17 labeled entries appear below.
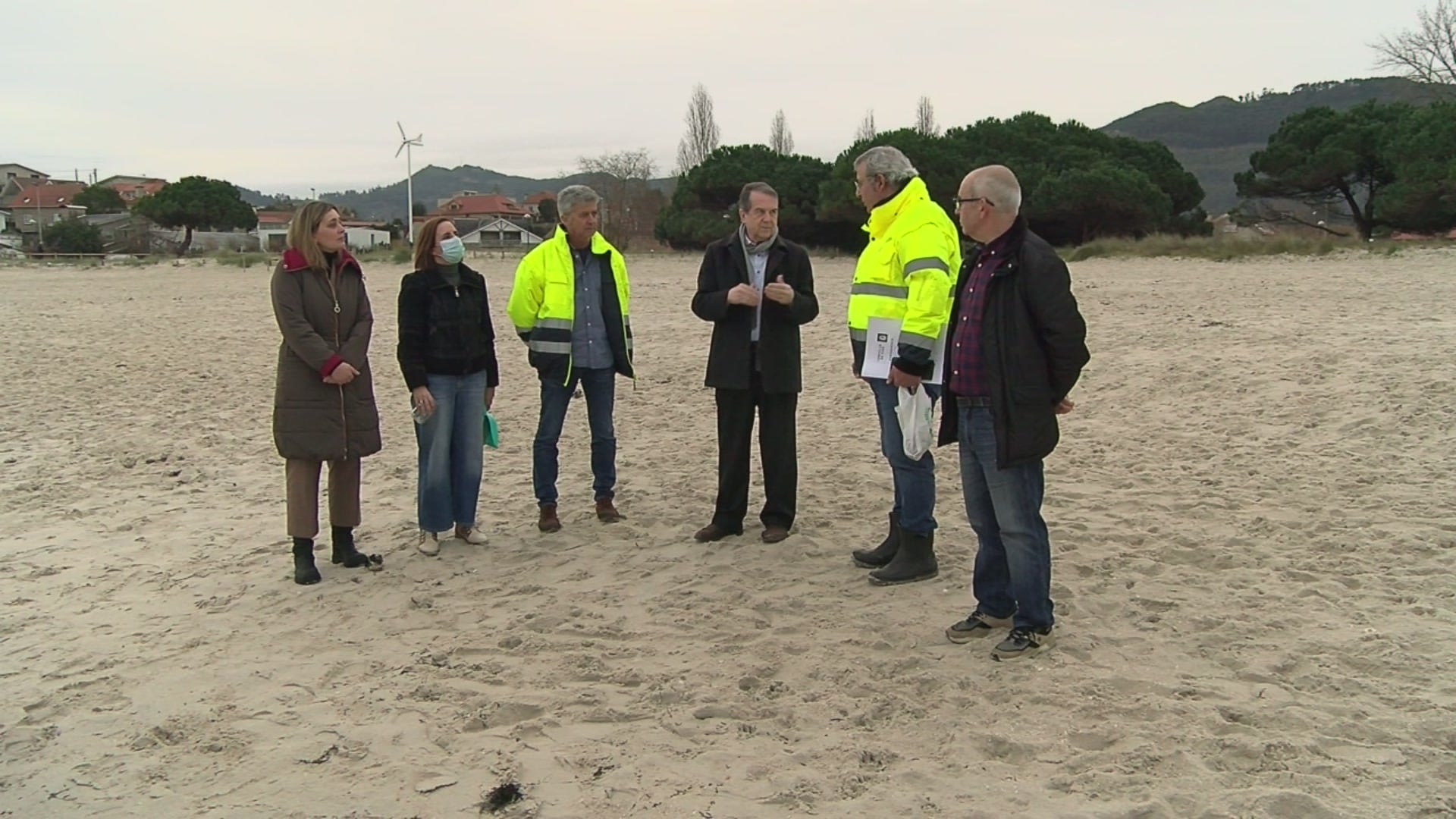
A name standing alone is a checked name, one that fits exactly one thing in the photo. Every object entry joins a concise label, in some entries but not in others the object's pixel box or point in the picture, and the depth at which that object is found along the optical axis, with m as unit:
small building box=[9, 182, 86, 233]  85.75
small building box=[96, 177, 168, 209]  114.35
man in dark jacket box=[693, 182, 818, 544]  5.41
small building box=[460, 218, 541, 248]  63.11
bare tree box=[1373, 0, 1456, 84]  39.94
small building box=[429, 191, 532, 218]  94.12
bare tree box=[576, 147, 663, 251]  52.03
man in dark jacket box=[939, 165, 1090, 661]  3.84
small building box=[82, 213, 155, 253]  57.56
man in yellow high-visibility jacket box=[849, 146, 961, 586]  4.41
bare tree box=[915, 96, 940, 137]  60.03
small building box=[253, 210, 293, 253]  56.47
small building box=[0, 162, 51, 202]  111.25
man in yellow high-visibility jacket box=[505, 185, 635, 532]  5.73
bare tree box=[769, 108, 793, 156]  61.41
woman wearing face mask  5.42
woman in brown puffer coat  5.04
